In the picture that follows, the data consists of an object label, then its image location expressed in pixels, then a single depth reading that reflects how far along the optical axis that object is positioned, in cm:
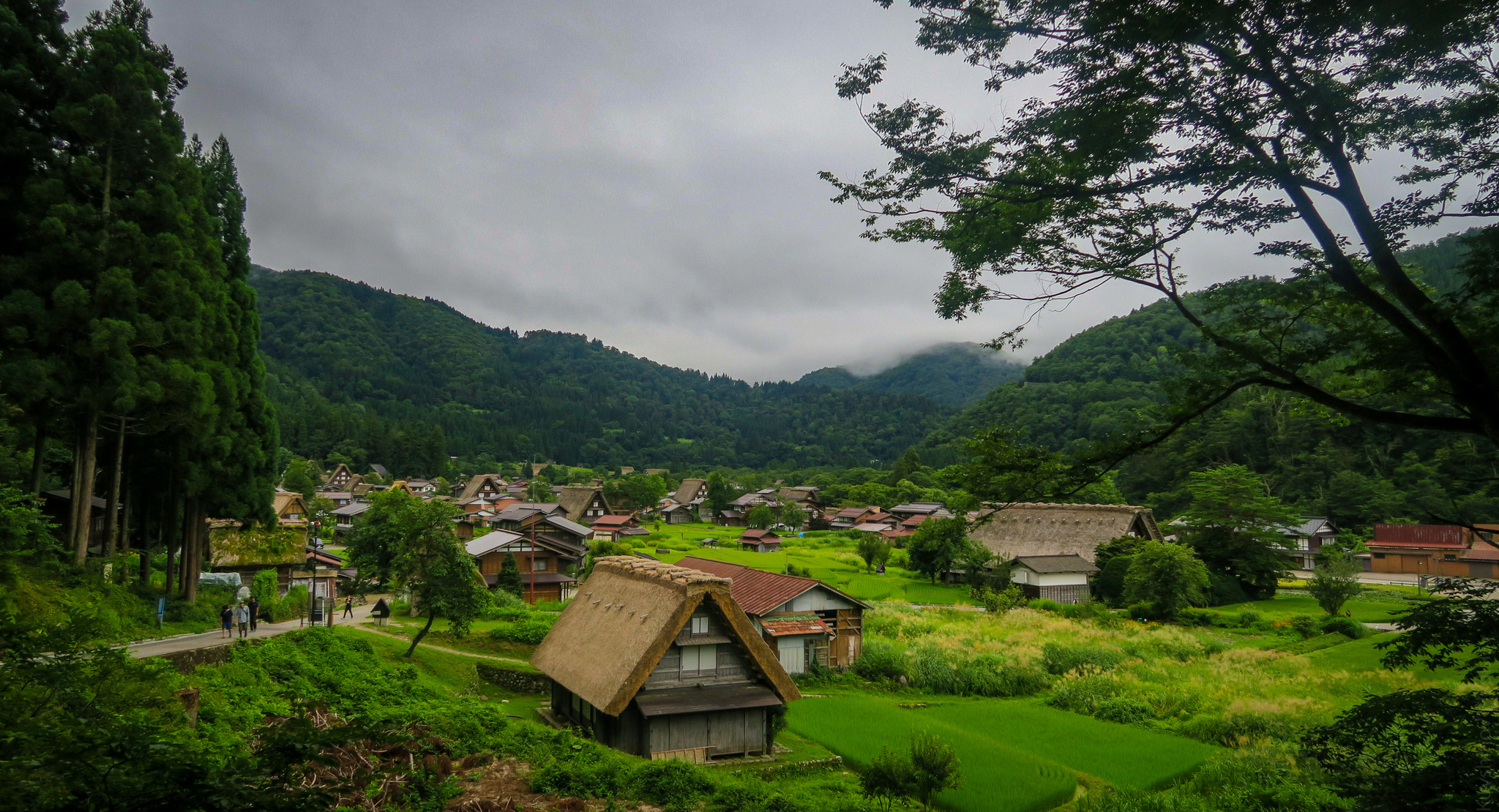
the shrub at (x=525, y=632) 2795
